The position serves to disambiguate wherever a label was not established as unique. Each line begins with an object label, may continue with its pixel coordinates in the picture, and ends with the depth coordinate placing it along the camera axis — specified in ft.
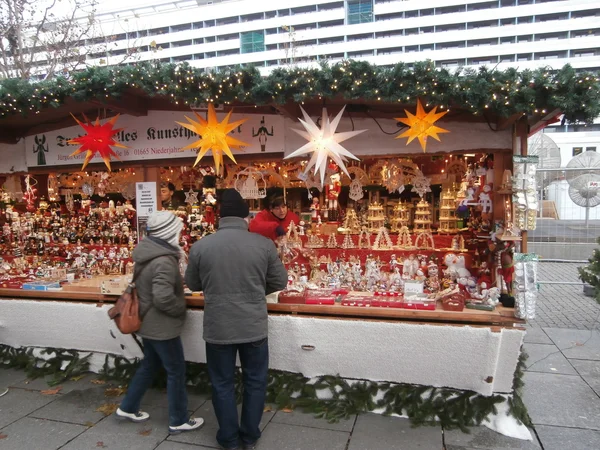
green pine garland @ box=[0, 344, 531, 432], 10.76
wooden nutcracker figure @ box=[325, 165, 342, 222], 19.03
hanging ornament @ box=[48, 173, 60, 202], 22.58
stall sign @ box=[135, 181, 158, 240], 15.98
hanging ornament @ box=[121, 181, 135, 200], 21.85
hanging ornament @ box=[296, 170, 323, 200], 17.01
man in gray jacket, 9.32
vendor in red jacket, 15.26
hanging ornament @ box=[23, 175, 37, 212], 22.17
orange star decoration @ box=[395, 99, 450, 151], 11.88
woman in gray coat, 10.15
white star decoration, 12.61
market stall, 10.77
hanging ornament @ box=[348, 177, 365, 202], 18.06
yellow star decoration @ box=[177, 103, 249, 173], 13.29
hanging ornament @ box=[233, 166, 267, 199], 18.88
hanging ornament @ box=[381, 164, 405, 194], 17.24
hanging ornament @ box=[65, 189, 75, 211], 23.25
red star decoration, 15.20
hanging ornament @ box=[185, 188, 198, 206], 21.45
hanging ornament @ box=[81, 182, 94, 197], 21.56
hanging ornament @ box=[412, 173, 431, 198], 17.33
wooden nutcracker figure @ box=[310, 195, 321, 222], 19.96
